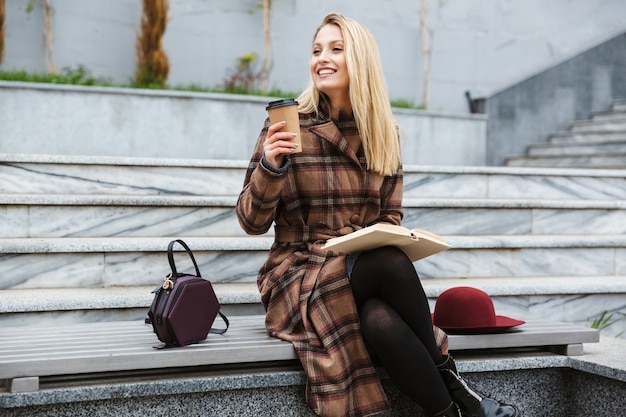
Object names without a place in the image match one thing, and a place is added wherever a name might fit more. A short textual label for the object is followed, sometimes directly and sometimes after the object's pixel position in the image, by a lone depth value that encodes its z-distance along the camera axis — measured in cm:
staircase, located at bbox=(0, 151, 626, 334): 337
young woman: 243
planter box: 523
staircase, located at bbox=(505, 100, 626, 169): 660
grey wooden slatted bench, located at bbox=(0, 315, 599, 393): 218
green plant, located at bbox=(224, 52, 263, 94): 702
